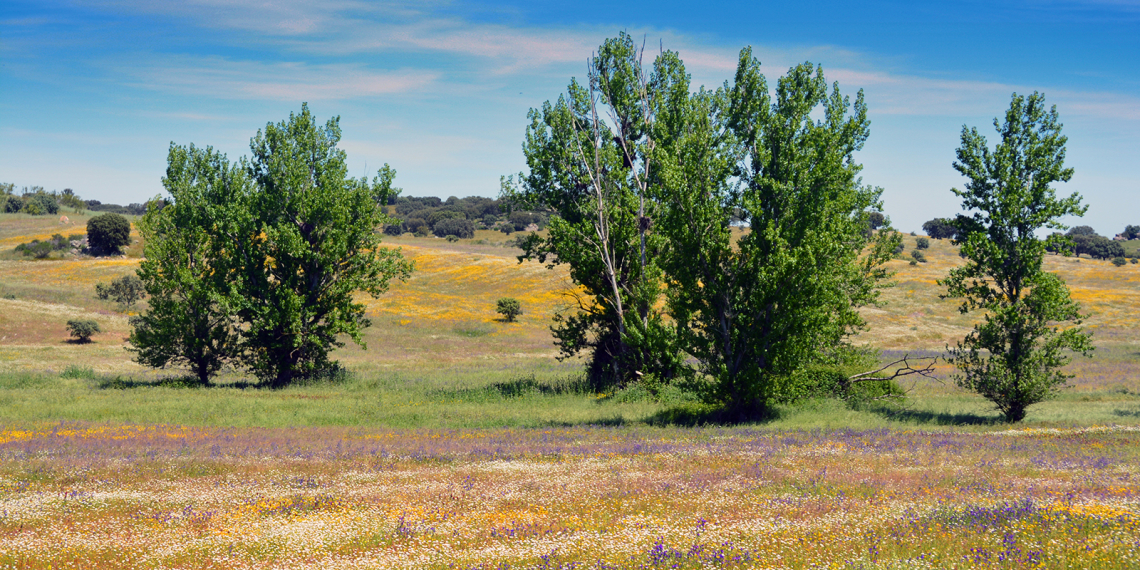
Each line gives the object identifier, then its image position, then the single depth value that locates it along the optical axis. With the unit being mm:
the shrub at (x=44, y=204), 168875
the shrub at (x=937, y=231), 165625
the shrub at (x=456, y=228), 170750
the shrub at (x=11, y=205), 169550
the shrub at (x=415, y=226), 178375
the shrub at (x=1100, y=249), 144125
